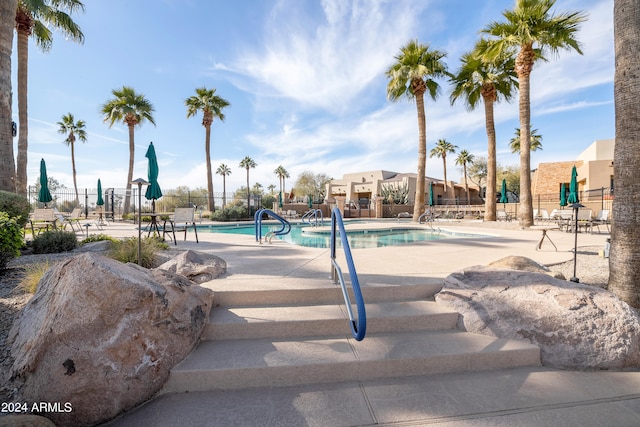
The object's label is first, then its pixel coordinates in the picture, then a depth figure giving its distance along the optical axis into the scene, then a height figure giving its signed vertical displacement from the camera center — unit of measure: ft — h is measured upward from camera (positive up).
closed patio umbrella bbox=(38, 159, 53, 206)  34.81 +3.23
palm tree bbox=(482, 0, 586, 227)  35.04 +21.70
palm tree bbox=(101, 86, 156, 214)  65.82 +23.94
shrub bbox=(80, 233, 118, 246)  20.56 -2.10
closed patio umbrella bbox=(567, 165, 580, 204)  38.60 +2.25
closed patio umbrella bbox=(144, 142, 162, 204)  17.20 +2.36
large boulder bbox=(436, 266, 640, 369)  7.66 -3.33
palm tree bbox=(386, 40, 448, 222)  51.03 +24.33
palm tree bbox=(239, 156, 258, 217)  166.81 +28.25
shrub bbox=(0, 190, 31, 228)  19.10 +0.45
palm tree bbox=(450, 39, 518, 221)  46.73 +21.07
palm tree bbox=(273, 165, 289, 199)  191.83 +25.54
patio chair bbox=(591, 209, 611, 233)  34.19 -1.61
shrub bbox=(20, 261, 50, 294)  10.67 -2.64
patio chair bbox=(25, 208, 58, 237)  26.81 -0.37
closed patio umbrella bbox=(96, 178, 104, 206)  56.85 +2.77
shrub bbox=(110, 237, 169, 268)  14.05 -2.13
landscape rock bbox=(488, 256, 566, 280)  12.46 -2.59
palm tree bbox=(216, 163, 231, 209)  176.35 +25.36
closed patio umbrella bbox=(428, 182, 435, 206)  65.41 +2.83
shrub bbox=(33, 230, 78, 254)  18.52 -2.04
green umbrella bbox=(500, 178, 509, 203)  61.08 +3.25
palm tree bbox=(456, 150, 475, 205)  139.44 +25.08
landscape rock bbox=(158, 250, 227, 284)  11.46 -2.41
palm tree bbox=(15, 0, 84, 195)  33.04 +23.13
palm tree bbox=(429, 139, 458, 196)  131.23 +27.96
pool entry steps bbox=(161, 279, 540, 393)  6.91 -3.82
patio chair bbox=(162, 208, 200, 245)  27.40 -0.41
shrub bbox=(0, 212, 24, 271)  12.51 -1.24
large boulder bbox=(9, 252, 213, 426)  5.97 -3.11
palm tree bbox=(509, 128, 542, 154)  109.70 +26.33
